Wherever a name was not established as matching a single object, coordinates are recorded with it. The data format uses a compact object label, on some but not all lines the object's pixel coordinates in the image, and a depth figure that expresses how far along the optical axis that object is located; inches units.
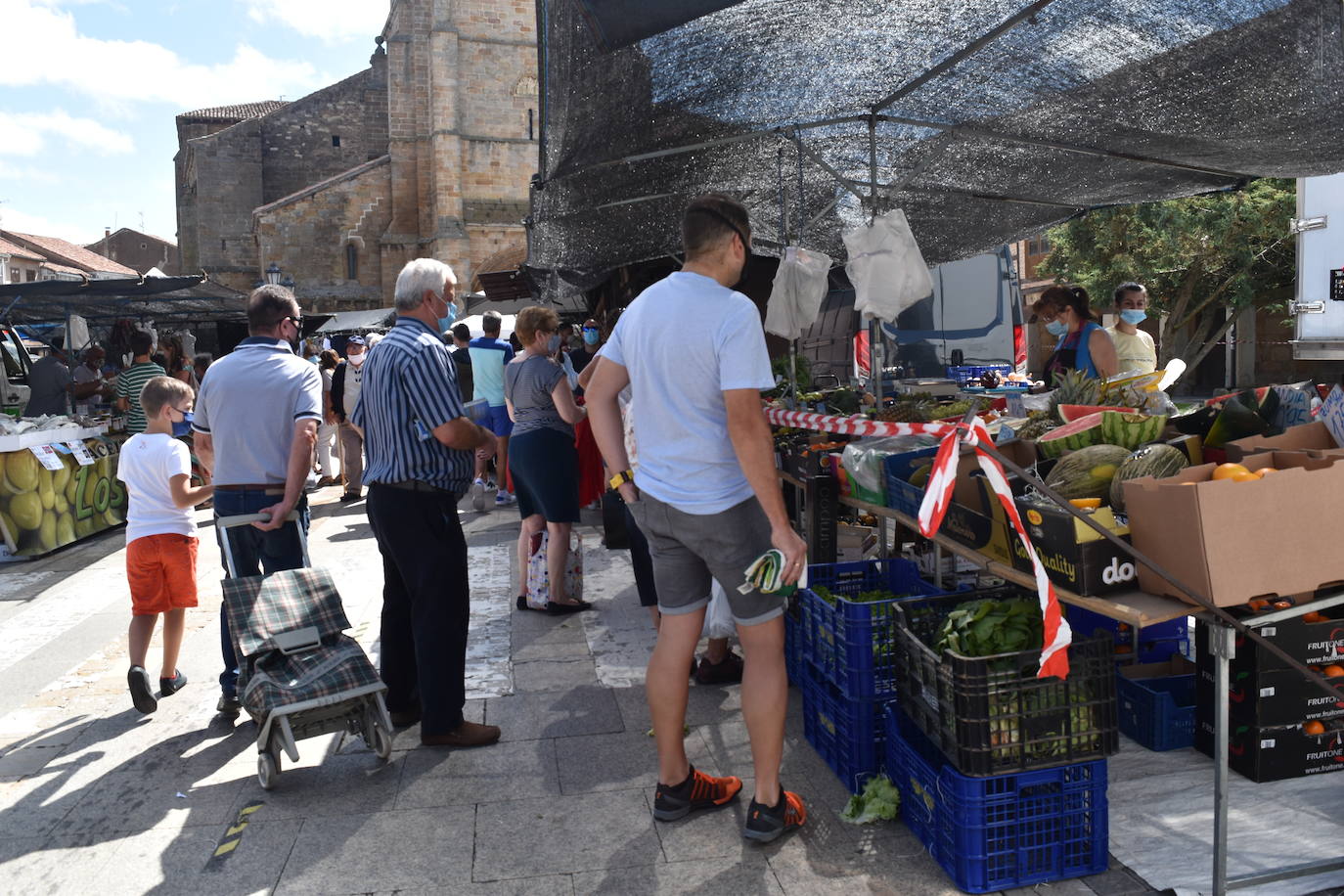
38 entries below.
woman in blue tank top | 232.2
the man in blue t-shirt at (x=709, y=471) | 115.5
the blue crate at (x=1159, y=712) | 144.0
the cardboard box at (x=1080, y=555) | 105.1
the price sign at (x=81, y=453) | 346.0
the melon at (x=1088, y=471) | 122.0
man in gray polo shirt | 162.7
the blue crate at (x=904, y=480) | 149.2
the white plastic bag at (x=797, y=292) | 231.6
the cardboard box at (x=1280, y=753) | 132.0
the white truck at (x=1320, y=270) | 237.3
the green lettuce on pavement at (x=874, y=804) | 126.2
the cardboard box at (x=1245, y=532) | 98.0
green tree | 825.5
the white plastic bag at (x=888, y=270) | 203.2
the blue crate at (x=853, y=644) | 133.5
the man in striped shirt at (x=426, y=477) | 150.0
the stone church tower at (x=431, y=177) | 1379.2
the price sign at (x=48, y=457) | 321.4
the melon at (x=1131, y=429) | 132.6
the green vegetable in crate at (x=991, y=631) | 116.6
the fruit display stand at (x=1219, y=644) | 100.2
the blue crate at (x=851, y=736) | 134.5
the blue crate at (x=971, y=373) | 369.4
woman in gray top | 224.8
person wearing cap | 438.0
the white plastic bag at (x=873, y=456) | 162.4
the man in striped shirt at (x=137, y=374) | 359.6
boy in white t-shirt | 175.9
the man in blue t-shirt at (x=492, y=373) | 330.6
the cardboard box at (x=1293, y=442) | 125.0
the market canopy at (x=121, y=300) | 443.2
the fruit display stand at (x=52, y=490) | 318.3
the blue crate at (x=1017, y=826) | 109.8
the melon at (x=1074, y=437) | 135.7
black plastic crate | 107.8
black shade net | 170.6
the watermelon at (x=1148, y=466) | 118.2
